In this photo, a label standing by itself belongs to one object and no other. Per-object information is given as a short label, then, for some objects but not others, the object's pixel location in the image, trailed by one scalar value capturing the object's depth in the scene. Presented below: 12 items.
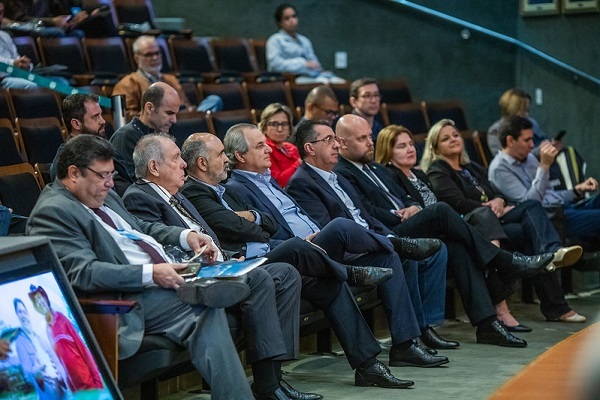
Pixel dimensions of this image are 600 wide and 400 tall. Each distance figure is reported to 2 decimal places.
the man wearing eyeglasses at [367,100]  10.21
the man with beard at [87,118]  7.23
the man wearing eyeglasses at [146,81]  9.74
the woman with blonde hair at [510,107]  11.19
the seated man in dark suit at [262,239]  6.54
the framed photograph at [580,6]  12.57
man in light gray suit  5.21
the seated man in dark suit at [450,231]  7.84
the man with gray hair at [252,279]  5.77
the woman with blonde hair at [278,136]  8.67
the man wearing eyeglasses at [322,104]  9.81
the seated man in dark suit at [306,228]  7.00
